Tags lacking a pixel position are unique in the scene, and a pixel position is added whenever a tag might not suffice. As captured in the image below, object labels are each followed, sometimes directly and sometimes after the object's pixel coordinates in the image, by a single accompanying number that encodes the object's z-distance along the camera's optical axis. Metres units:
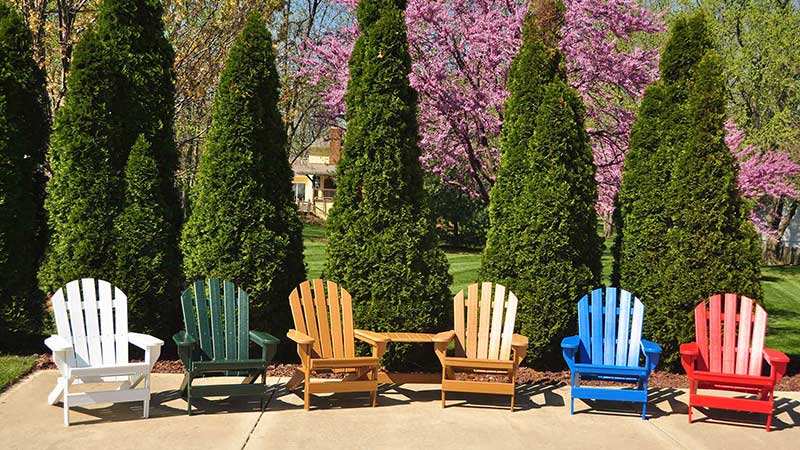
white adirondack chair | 4.31
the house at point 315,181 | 32.31
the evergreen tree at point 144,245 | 5.76
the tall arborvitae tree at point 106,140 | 5.72
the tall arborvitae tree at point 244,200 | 5.74
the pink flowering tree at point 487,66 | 8.58
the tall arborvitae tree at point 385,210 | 5.79
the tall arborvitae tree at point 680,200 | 5.91
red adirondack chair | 4.68
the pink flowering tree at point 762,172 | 11.98
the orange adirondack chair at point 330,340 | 4.80
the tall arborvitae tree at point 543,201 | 5.95
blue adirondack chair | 5.11
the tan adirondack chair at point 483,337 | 4.98
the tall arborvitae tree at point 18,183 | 5.79
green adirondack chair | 4.56
